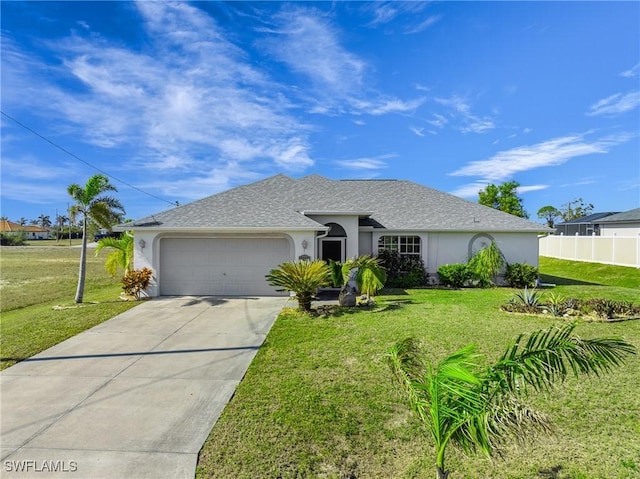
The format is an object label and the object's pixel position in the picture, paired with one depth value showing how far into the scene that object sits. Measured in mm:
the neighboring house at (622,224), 30469
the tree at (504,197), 34906
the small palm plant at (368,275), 12375
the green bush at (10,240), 64188
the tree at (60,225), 90344
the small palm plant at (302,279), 11164
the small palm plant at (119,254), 14781
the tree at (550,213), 69250
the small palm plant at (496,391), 2986
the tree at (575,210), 66938
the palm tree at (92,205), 13328
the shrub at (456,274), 16594
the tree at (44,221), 122156
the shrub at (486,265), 16438
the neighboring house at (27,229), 88875
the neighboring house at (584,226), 37894
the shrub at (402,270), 16656
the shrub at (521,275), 16641
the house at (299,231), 14156
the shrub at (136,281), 13383
